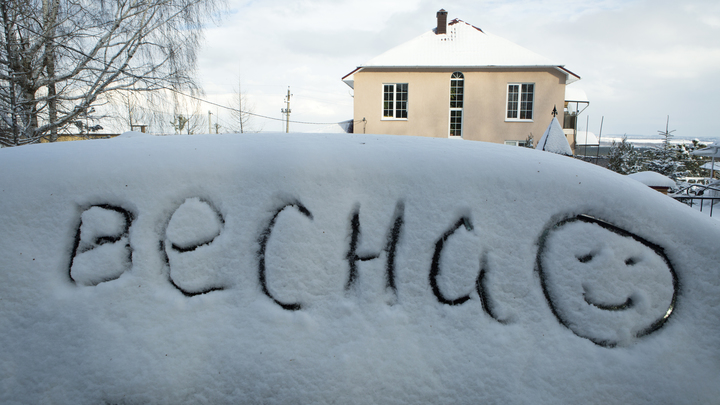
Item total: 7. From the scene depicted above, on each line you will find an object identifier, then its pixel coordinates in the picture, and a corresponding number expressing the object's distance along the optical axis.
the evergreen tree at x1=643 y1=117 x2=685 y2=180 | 17.33
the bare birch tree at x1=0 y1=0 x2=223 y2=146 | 8.41
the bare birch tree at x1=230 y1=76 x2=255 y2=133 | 30.48
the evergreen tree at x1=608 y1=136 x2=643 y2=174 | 15.24
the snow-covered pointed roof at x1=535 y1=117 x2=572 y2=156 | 7.46
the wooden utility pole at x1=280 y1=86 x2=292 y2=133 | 37.69
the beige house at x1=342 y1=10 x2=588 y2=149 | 17.80
